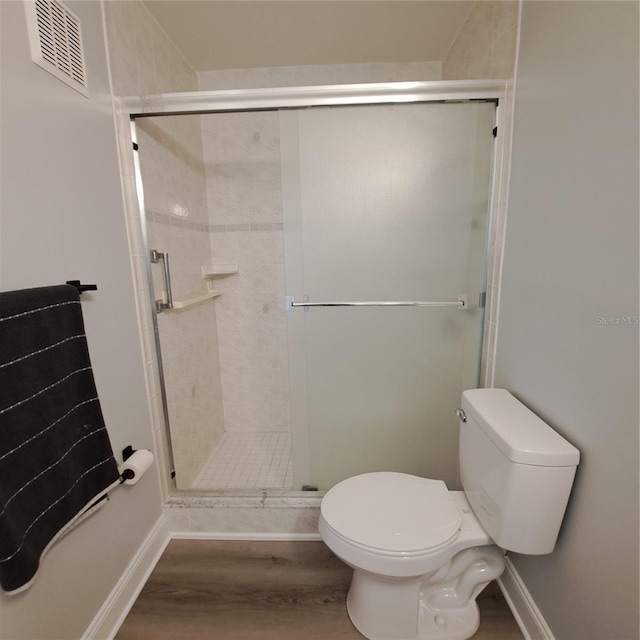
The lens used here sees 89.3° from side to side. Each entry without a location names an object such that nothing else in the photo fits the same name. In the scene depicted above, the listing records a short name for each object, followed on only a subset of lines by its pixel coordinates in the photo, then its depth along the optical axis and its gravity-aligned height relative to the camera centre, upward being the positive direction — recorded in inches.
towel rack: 38.6 -2.5
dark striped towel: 29.6 -16.6
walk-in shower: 51.2 -0.8
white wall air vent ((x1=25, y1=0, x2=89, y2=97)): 34.9 +25.7
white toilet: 35.8 -32.6
